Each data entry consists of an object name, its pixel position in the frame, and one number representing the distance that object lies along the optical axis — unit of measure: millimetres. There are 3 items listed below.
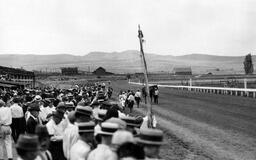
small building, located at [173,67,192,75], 169438
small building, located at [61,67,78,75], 143375
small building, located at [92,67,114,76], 153975
